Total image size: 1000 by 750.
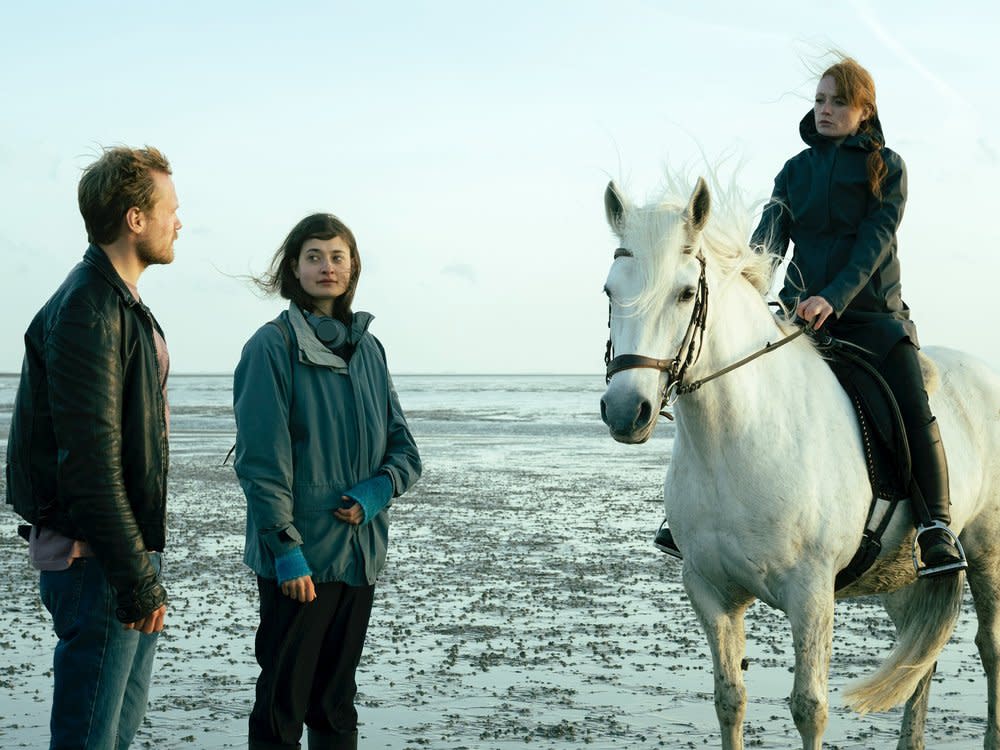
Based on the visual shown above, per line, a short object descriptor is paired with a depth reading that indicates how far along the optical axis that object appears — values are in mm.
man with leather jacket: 2789
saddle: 4461
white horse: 3812
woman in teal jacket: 3621
